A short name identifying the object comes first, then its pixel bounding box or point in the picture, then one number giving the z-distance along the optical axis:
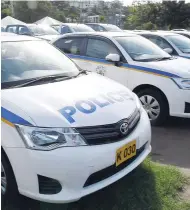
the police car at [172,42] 7.83
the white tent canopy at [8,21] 21.33
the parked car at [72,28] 14.34
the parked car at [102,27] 15.94
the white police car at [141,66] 4.78
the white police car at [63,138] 2.41
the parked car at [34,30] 14.24
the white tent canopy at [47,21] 24.48
